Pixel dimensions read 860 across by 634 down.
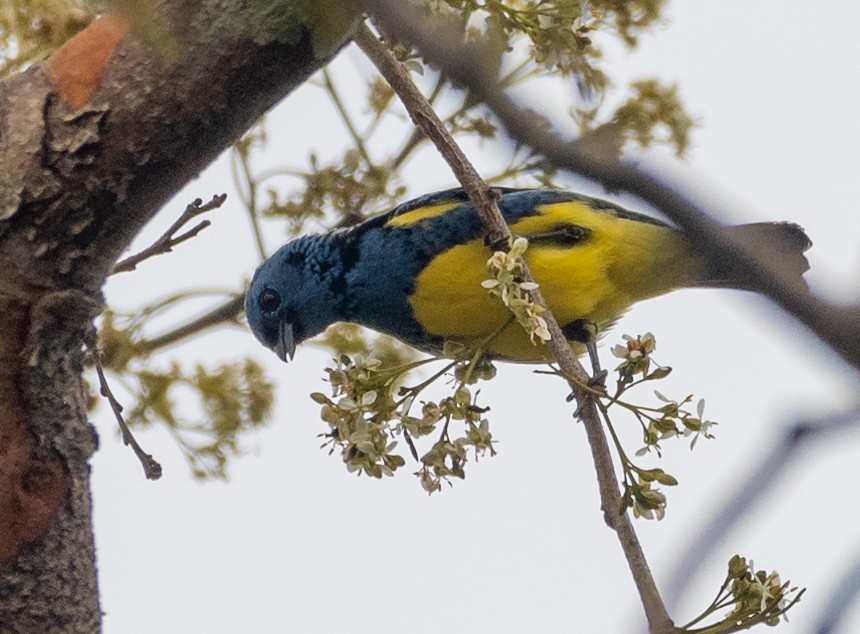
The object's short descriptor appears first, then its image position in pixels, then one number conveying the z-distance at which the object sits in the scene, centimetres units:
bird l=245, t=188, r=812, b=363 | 693
